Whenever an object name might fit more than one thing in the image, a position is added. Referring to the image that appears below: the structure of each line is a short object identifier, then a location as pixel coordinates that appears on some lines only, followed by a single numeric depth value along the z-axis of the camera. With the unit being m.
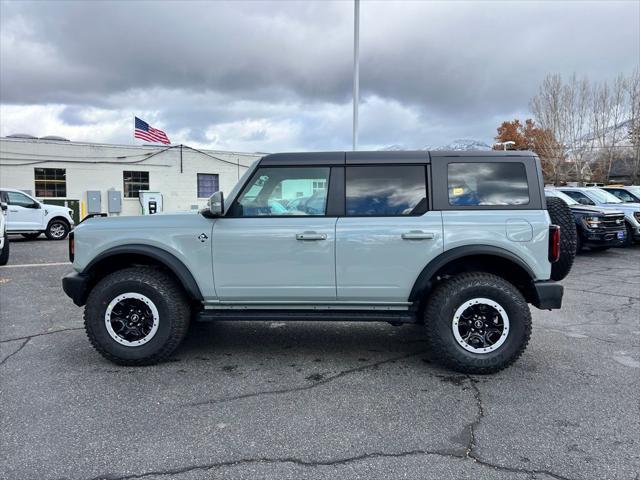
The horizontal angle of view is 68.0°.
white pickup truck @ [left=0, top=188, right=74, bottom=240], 14.56
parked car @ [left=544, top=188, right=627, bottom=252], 11.70
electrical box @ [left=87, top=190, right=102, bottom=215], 23.22
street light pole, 13.07
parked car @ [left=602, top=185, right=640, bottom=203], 15.02
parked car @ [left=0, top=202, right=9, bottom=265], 9.68
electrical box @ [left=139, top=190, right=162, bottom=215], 23.78
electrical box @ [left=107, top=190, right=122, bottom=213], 23.69
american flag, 22.08
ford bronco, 4.00
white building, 22.05
